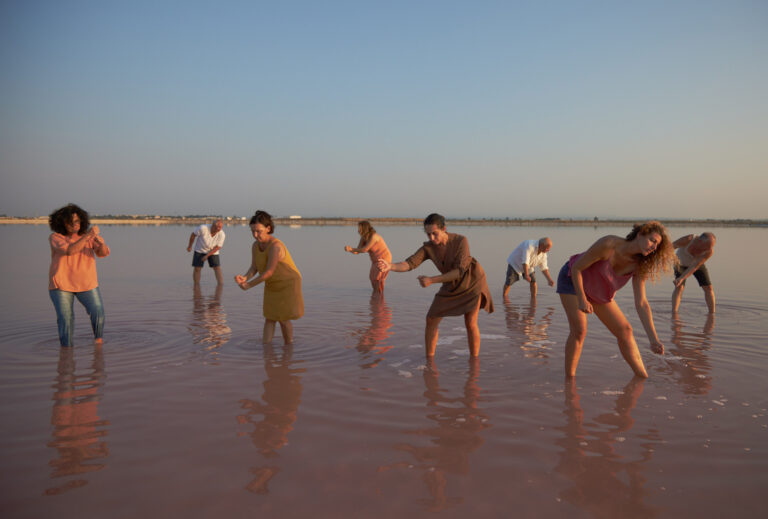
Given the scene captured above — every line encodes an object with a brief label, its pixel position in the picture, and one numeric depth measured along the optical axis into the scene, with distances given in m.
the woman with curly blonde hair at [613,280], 4.91
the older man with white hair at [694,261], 9.11
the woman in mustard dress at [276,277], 6.77
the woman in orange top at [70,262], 6.46
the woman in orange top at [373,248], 11.55
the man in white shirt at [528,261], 11.33
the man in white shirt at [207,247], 13.03
